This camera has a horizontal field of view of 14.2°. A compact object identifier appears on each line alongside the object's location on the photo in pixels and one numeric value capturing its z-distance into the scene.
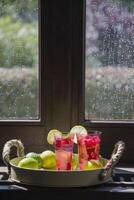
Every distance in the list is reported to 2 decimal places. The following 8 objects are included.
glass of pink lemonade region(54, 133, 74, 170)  1.43
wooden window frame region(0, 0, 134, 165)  1.64
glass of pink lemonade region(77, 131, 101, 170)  1.46
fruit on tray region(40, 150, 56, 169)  1.45
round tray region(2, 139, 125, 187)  1.38
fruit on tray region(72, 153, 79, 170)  1.47
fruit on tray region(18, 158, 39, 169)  1.43
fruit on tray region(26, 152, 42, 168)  1.45
